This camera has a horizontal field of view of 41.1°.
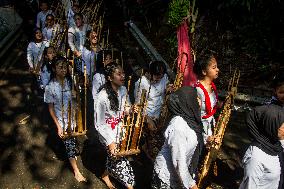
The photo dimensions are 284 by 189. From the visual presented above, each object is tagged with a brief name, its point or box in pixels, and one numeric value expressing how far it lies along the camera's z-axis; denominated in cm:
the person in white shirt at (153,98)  511
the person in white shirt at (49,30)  775
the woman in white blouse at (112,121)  438
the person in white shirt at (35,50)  688
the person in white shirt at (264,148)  337
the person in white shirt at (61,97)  486
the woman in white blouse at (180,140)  331
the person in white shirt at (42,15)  839
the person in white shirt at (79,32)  766
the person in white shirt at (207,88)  408
